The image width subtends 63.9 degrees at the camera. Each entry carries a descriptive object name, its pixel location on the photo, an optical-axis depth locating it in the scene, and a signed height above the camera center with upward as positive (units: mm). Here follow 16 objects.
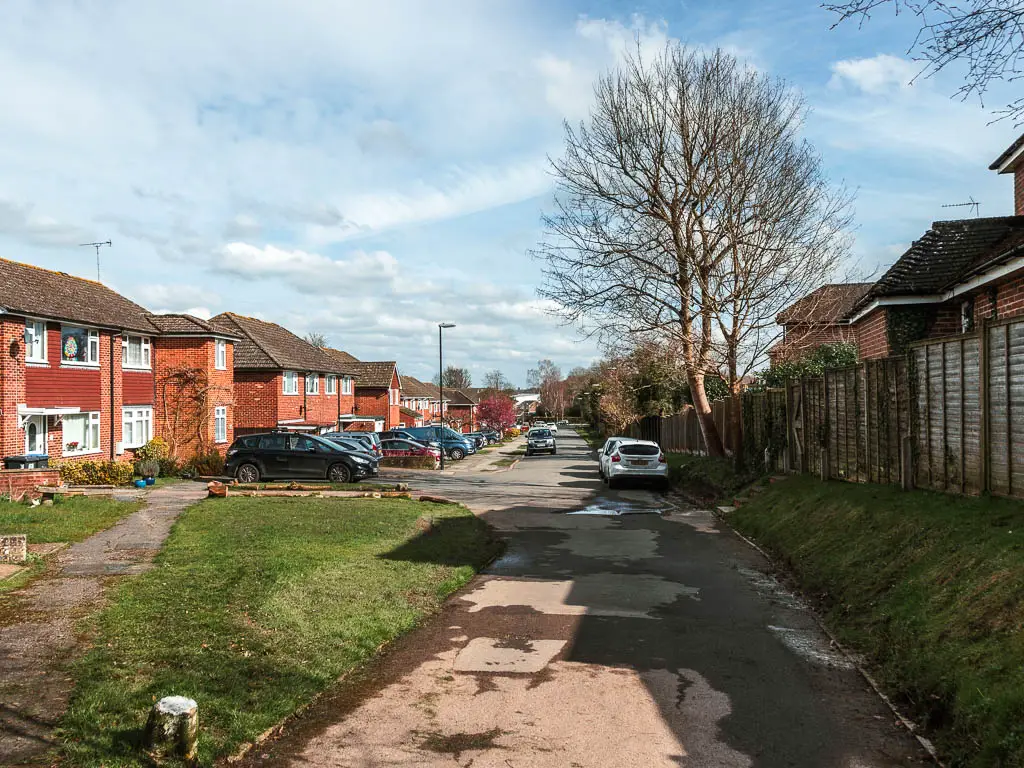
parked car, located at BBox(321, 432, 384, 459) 36178 -1664
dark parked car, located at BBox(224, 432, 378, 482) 26750 -1889
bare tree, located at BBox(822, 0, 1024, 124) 5242 +2379
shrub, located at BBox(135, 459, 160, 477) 26344 -2098
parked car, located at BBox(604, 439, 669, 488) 26000 -2010
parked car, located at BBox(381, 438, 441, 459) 41250 -2344
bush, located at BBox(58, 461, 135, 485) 24172 -2075
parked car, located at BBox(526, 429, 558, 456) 53875 -2756
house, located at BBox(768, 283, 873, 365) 23672 +2319
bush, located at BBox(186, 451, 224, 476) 29458 -2256
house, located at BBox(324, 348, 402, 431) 58844 +679
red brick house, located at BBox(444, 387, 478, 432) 111000 -887
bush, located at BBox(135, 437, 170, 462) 28562 -1694
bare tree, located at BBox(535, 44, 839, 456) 22766 +5655
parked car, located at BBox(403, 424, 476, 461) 46938 -2220
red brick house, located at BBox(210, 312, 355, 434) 39688 +1168
